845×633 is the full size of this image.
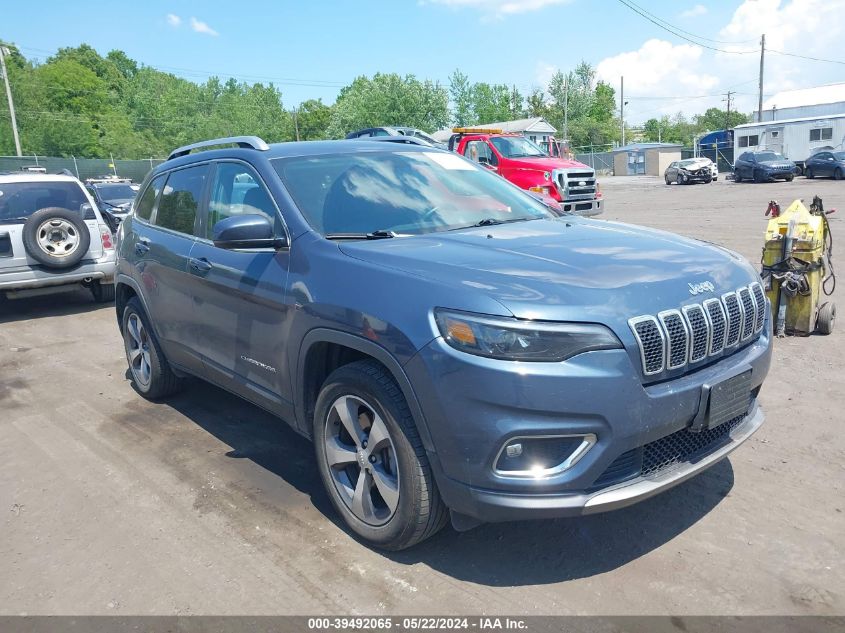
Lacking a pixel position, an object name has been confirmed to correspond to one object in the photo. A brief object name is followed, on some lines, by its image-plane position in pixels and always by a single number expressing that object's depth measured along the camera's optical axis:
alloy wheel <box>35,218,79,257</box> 8.59
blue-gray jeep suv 2.66
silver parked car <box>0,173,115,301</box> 8.55
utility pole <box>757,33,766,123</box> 55.63
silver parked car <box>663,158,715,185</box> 36.66
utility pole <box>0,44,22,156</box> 40.41
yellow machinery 6.10
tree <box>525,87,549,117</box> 101.50
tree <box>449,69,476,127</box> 71.38
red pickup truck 15.71
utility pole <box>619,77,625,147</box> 88.49
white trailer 38.47
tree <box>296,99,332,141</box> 100.61
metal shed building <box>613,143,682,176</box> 60.09
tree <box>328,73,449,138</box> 57.56
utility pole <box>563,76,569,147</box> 83.16
